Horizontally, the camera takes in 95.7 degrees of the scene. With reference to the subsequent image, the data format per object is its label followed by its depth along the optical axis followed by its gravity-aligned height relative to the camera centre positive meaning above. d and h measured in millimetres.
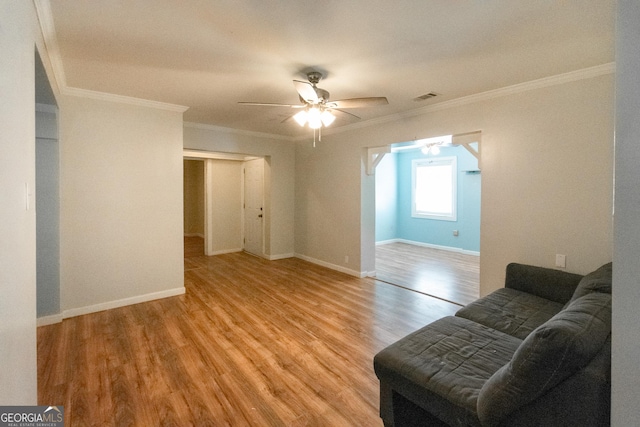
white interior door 6156 +46
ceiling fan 2600 +978
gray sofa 1122 -838
